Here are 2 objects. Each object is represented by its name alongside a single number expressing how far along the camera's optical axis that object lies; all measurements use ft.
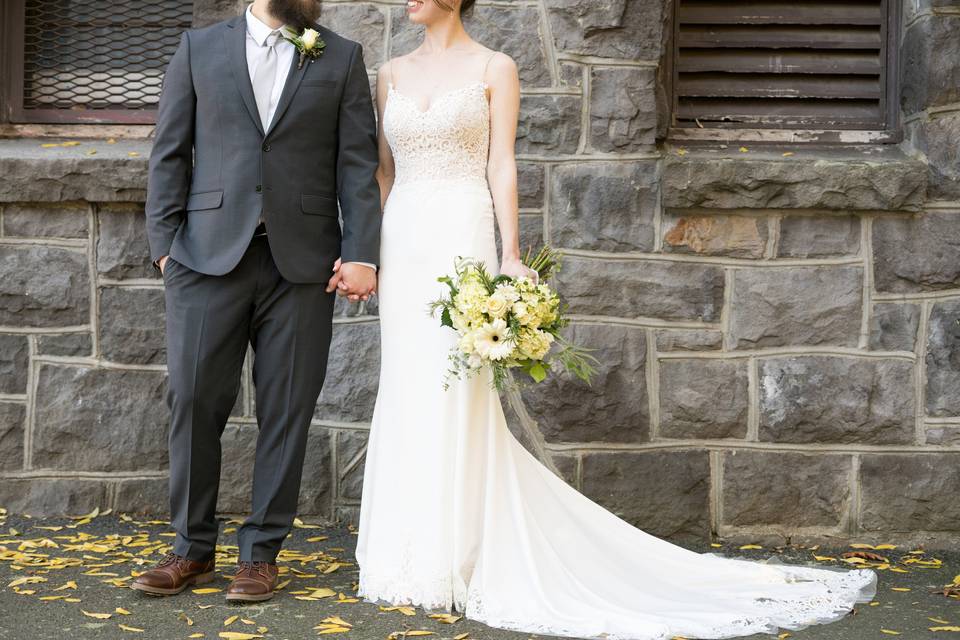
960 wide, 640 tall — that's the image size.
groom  23.36
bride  23.53
